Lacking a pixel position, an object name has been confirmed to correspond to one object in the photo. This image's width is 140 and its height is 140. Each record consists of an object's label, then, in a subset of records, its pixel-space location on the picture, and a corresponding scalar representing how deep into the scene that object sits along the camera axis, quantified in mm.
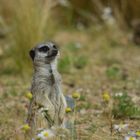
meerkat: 10008
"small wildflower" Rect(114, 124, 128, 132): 9208
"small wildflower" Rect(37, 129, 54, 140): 8242
